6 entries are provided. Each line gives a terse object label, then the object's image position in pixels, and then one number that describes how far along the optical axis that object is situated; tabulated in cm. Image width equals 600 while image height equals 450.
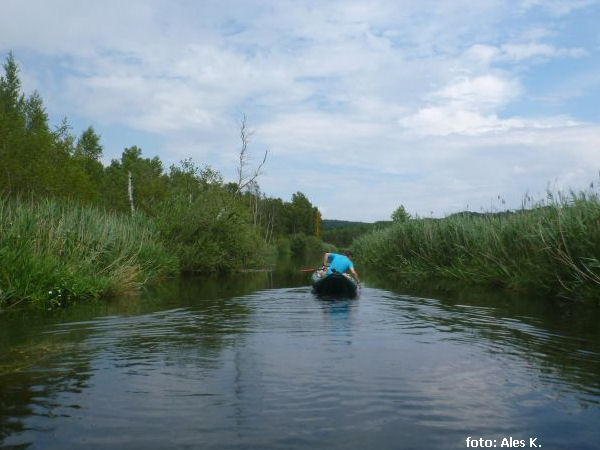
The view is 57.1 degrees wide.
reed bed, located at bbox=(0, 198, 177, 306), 1133
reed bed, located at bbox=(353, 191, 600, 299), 1272
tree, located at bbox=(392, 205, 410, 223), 5229
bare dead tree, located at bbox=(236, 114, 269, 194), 3173
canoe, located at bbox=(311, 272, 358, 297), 1498
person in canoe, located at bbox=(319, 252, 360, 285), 1579
